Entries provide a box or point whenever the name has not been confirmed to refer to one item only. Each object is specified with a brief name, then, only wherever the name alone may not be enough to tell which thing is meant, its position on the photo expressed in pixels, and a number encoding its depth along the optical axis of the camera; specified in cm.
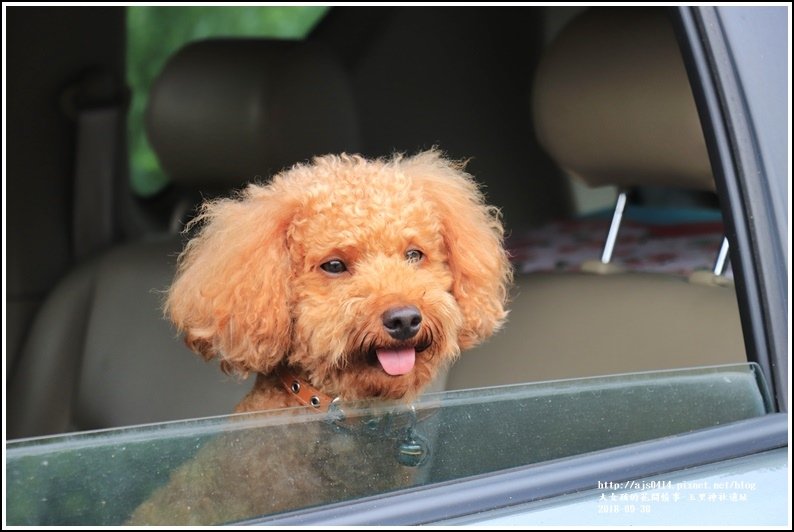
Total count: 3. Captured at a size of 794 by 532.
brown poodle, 303
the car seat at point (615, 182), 423
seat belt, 564
